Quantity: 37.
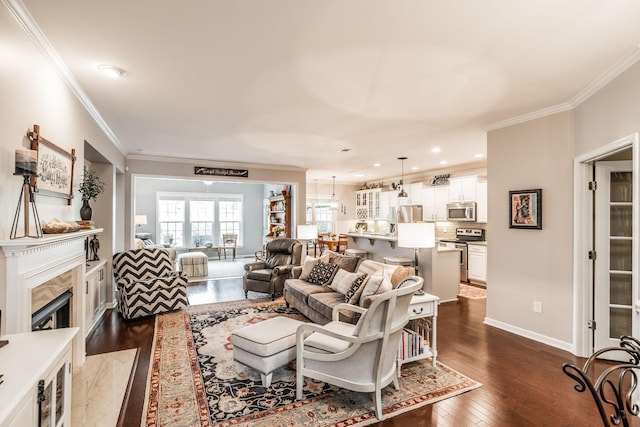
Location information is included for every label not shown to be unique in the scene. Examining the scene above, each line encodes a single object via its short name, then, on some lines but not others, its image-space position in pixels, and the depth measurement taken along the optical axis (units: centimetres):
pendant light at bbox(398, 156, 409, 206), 875
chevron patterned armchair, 441
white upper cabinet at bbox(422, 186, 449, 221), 768
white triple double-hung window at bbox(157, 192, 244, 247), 1014
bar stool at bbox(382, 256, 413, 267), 515
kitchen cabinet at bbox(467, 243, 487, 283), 650
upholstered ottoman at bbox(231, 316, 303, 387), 264
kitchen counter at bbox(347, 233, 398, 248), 546
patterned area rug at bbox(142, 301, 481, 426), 227
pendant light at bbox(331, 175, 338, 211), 981
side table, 291
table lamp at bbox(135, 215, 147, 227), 883
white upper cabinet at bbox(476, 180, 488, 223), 677
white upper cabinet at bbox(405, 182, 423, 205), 837
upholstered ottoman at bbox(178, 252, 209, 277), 745
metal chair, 110
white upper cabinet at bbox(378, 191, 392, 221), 954
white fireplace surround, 176
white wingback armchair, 225
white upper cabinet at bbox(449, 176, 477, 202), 700
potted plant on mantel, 325
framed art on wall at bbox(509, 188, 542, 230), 367
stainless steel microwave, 695
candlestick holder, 191
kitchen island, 519
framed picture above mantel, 216
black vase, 326
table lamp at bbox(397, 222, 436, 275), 357
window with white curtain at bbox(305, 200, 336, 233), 1086
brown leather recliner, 544
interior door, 324
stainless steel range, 686
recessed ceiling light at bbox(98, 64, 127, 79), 256
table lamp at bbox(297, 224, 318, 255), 634
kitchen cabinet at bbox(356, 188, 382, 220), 1009
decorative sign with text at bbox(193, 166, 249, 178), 652
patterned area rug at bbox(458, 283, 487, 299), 572
